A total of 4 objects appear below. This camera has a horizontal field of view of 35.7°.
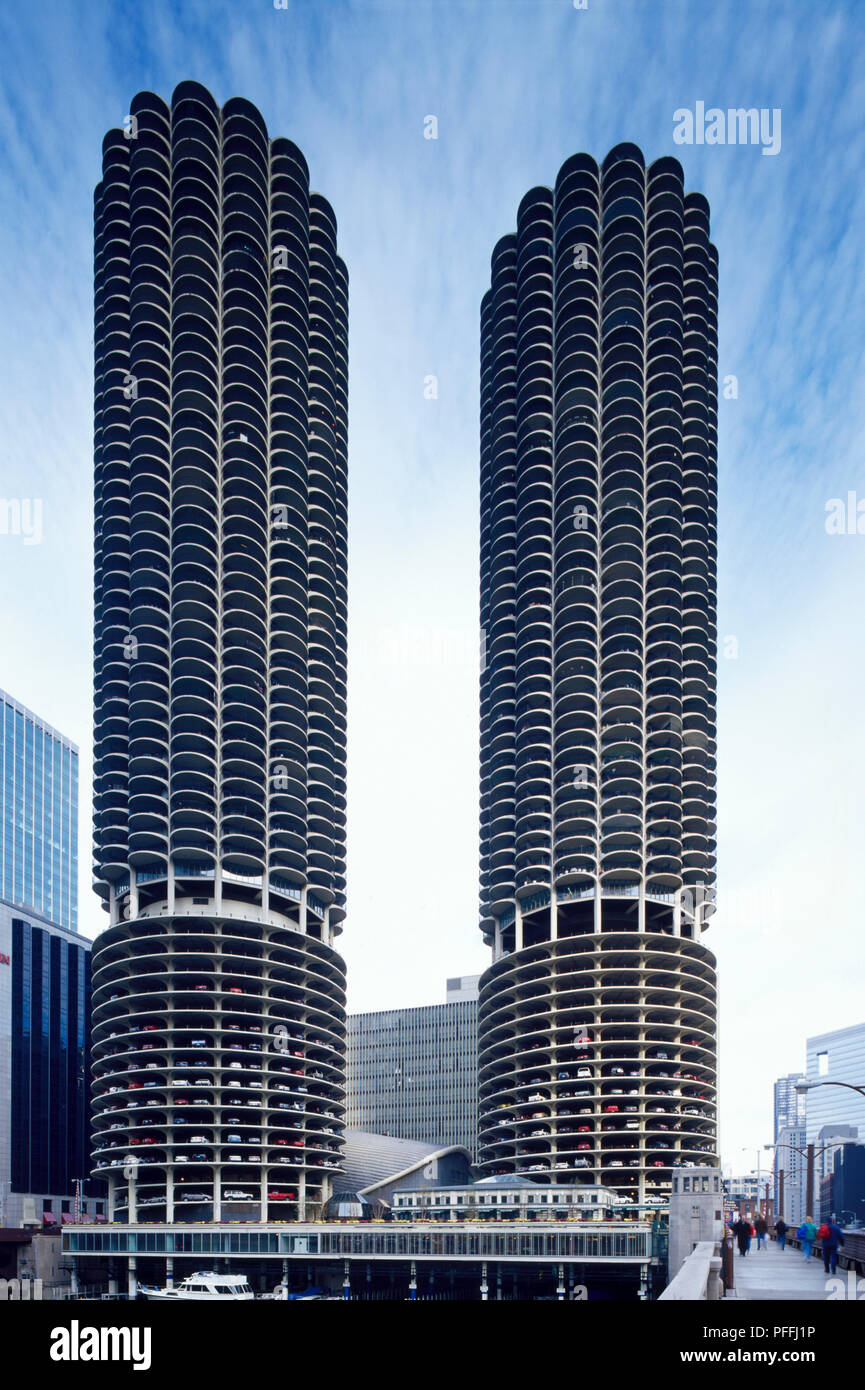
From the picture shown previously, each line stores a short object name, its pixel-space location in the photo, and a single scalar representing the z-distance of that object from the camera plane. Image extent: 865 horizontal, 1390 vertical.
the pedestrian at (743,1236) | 61.44
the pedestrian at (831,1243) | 43.41
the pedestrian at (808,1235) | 61.22
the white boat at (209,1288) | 115.38
